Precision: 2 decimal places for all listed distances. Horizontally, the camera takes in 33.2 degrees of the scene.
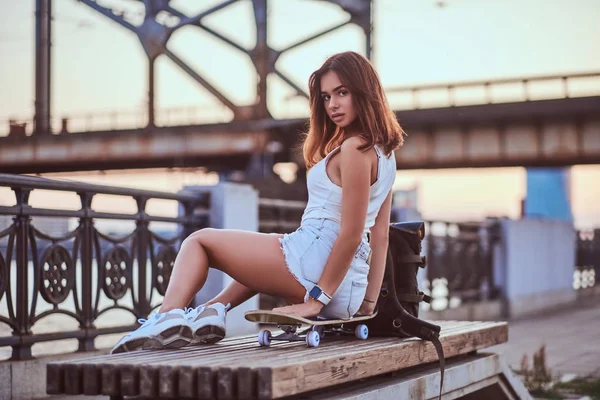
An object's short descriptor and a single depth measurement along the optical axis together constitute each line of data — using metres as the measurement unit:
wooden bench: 2.98
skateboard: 3.67
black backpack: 4.40
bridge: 38.59
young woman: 3.83
